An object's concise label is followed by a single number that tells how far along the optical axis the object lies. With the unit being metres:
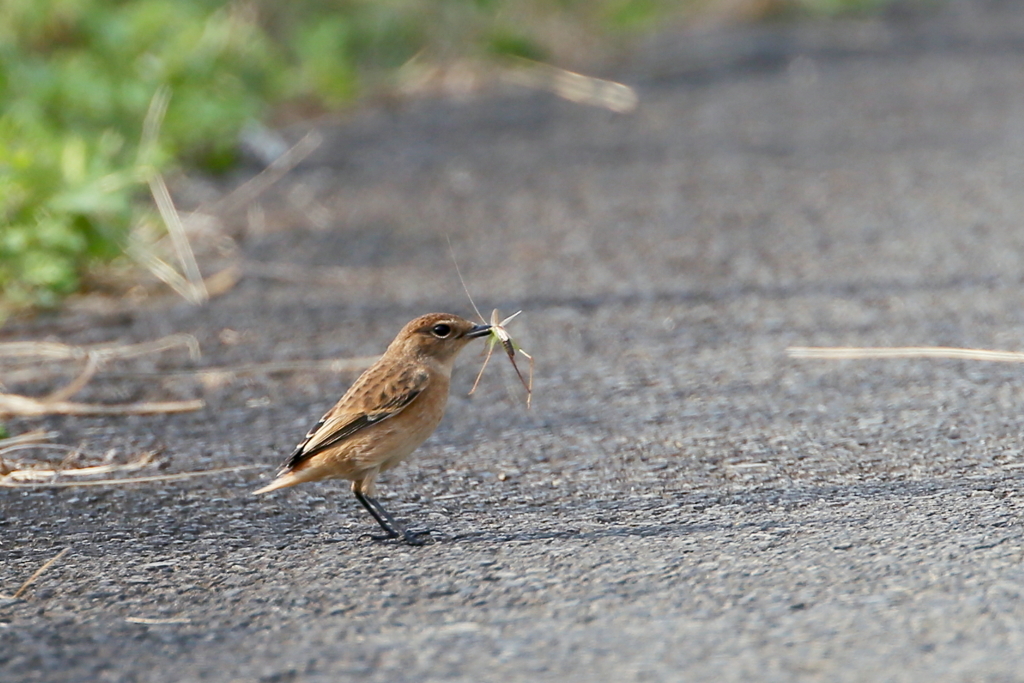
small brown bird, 7.28
